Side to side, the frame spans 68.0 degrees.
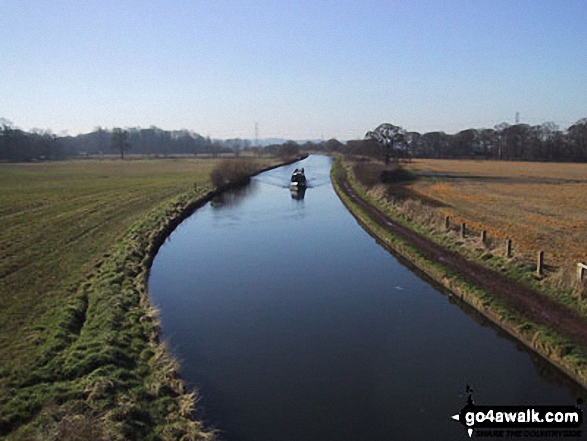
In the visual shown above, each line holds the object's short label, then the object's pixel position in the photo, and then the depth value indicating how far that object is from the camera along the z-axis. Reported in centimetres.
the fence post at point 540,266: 1478
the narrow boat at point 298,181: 4953
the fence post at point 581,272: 1323
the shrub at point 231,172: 5106
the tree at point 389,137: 6731
